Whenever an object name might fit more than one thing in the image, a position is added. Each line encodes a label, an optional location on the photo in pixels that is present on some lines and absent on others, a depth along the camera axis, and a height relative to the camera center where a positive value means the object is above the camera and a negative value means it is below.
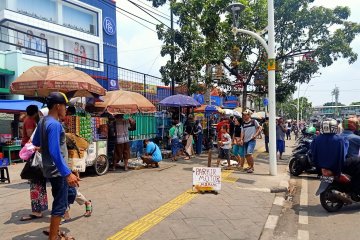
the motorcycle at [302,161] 10.23 -1.26
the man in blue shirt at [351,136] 6.80 -0.35
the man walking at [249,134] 10.10 -0.41
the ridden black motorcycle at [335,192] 6.30 -1.35
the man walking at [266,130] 14.94 -0.44
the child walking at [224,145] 10.48 -0.76
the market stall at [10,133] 12.30 -0.27
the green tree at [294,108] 70.75 +2.38
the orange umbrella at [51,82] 7.84 +0.97
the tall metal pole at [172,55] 14.31 +2.76
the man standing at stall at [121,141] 10.38 -0.57
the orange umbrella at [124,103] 9.84 +0.56
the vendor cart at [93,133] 8.88 -0.29
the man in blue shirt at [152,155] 10.83 -1.05
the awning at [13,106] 12.25 +0.67
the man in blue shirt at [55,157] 4.00 -0.40
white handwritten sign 7.23 -1.22
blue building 25.47 +8.28
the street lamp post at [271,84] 9.49 +0.98
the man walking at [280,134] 13.40 -0.56
